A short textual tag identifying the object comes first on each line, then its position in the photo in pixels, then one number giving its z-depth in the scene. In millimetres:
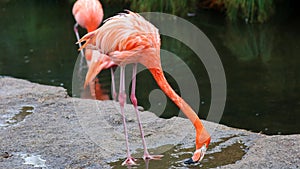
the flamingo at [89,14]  13648
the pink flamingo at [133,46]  6801
